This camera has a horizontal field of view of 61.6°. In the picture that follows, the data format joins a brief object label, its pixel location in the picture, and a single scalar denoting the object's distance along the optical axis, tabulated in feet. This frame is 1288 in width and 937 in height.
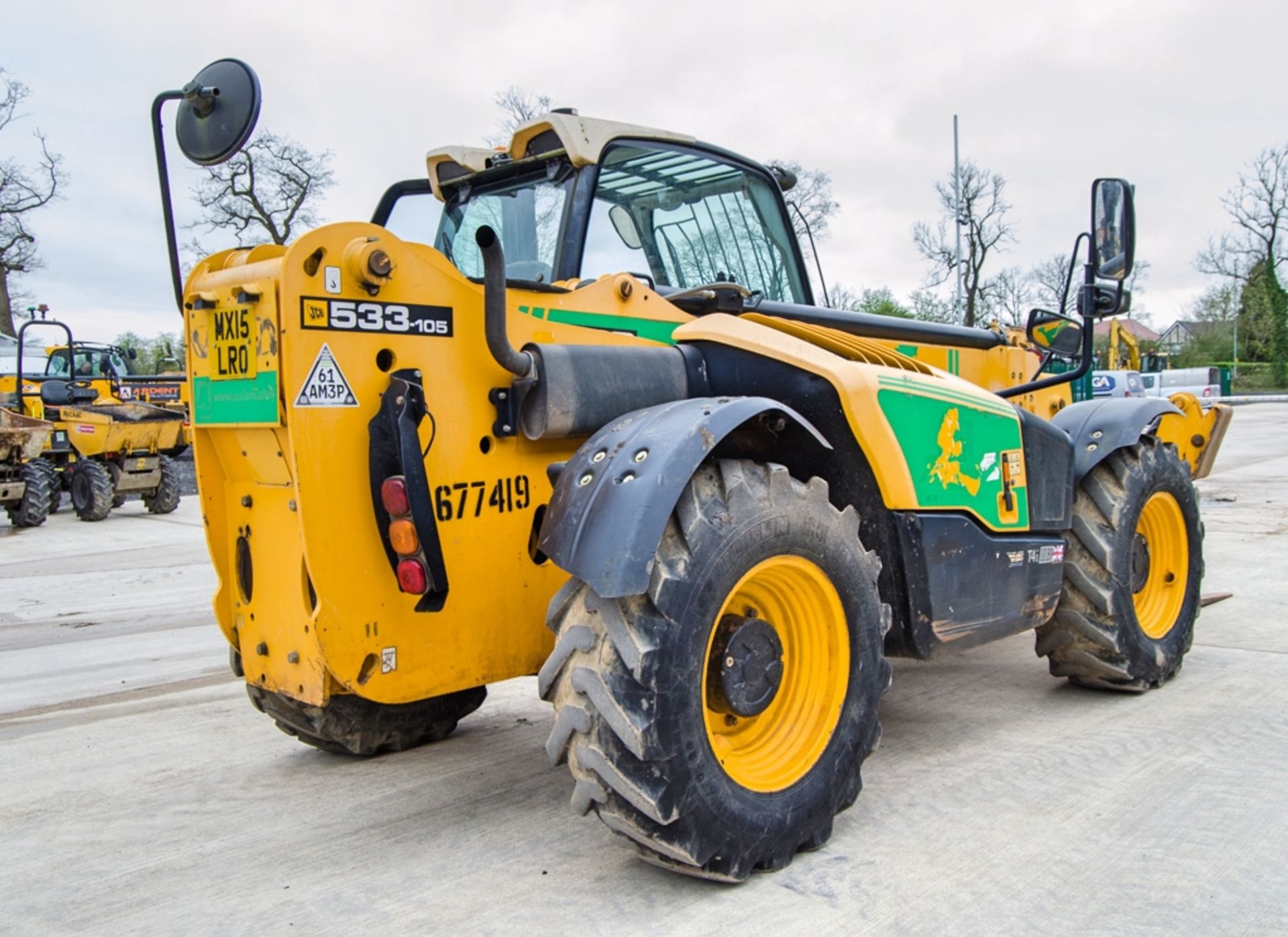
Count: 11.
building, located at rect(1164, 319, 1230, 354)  211.20
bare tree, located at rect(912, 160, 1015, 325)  111.45
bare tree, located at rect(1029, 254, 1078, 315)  116.64
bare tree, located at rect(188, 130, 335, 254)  66.74
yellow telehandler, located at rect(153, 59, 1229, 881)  9.82
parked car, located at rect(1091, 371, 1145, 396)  73.61
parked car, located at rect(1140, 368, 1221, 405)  115.47
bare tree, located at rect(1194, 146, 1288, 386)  179.83
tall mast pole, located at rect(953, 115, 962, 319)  66.03
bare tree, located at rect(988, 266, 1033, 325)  143.23
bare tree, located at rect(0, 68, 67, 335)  113.39
